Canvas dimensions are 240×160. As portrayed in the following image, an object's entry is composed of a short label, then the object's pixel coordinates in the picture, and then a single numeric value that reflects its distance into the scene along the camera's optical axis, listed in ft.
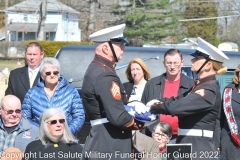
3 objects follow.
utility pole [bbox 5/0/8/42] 187.10
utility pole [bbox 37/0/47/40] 150.54
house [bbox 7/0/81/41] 252.03
